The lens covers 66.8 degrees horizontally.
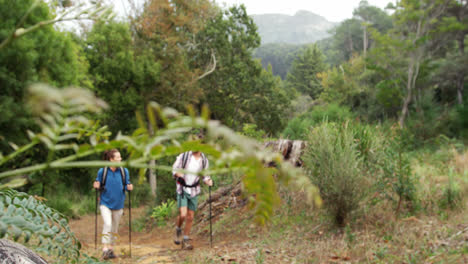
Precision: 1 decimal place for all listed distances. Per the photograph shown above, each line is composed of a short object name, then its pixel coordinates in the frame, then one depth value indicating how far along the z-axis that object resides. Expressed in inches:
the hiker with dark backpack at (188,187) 203.8
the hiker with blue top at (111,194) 194.5
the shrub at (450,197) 218.9
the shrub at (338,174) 196.1
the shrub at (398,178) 207.0
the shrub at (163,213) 337.1
